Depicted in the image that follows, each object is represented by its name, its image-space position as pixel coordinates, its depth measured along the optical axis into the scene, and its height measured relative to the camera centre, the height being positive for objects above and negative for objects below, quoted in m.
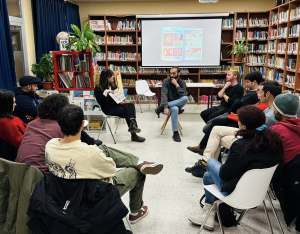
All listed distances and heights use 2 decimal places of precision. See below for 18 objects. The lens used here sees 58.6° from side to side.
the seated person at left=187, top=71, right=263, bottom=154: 3.31 -0.51
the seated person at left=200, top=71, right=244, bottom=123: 3.79 -0.47
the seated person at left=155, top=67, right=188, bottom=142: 4.45 -0.60
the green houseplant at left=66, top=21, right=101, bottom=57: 4.24 +0.34
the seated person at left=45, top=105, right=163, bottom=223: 1.51 -0.52
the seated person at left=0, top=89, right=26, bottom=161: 2.16 -0.52
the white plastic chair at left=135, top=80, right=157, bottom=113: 6.41 -0.63
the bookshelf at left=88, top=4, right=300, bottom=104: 6.52 +0.38
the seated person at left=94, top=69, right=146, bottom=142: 4.11 -0.64
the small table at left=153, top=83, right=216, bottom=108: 5.78 -0.52
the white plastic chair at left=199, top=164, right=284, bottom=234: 1.68 -0.82
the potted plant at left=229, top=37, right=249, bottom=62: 6.61 +0.28
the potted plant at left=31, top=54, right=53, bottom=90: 4.62 -0.11
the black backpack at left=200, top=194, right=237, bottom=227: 2.14 -1.22
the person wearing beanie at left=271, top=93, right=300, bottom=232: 1.95 -0.71
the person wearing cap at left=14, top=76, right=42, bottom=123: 3.11 -0.42
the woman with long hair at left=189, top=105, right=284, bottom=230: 1.69 -0.56
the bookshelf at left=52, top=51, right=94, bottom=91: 4.52 -0.15
